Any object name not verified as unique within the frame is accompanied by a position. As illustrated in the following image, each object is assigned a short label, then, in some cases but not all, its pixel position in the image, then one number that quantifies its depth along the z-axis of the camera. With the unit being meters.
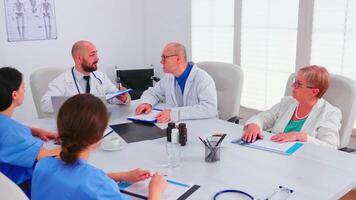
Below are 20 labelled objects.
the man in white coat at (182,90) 2.62
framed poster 4.01
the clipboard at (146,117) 2.47
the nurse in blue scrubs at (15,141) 1.69
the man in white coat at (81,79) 2.94
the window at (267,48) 3.56
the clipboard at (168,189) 1.50
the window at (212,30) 4.13
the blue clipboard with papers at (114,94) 2.59
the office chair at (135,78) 4.73
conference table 1.57
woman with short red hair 2.15
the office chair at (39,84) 3.02
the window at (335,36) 3.09
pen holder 1.83
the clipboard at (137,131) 2.20
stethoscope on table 1.49
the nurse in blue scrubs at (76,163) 1.21
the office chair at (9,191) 1.07
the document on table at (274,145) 1.96
